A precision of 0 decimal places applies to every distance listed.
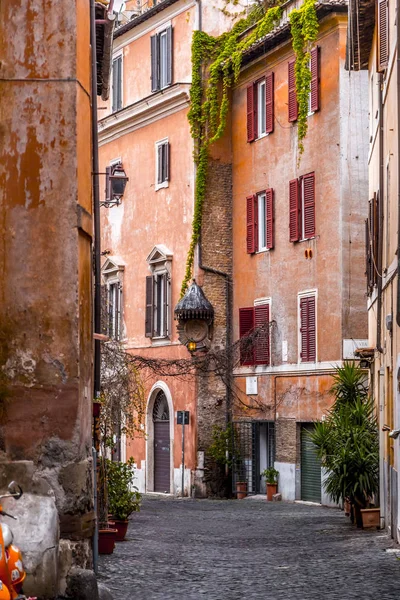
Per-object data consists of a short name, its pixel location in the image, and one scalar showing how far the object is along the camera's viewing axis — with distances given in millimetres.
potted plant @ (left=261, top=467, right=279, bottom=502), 33438
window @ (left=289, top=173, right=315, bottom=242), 32688
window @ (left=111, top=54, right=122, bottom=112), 41625
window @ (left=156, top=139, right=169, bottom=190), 38688
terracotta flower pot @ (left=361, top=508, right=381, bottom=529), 22453
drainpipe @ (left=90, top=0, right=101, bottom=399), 14734
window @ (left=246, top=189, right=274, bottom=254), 34812
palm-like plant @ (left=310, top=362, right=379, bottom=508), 22750
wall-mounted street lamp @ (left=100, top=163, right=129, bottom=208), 23047
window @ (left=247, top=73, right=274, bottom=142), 35312
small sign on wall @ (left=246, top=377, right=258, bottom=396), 35219
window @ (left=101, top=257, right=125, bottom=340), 40906
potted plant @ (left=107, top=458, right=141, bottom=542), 19484
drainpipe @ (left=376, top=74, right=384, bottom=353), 21953
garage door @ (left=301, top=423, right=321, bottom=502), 31609
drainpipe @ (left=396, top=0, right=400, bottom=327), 17945
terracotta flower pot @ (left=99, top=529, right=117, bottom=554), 18000
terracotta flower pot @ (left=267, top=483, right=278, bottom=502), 33406
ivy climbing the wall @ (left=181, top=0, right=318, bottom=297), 36272
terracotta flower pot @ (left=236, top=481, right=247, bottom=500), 35125
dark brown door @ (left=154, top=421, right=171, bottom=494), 37906
